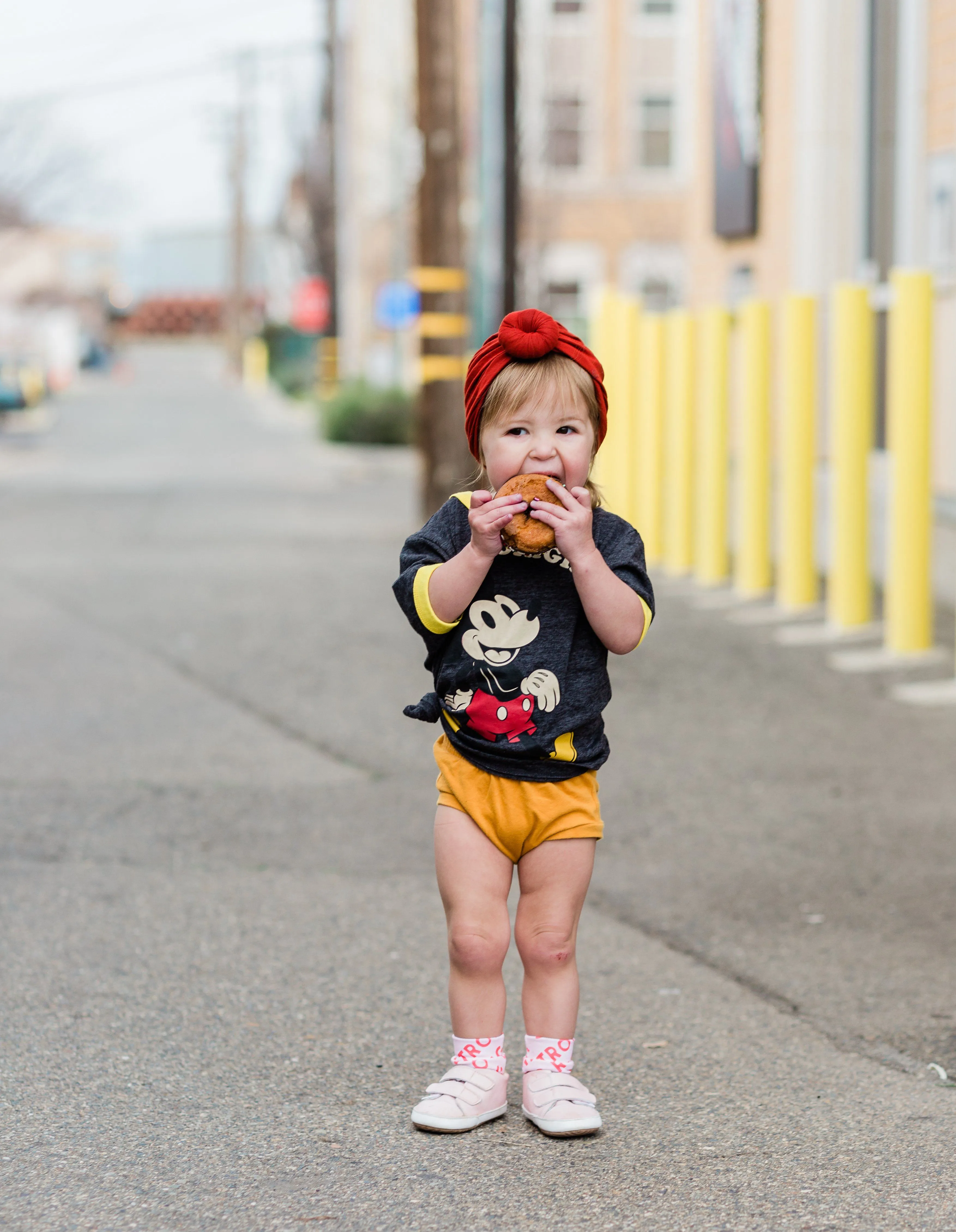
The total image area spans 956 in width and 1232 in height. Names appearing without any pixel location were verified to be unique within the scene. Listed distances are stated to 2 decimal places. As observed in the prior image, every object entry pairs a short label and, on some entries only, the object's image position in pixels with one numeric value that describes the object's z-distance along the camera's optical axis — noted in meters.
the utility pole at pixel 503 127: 14.80
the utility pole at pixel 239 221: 67.44
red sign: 47.16
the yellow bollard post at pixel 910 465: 8.12
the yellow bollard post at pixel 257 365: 59.16
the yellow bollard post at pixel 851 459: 9.00
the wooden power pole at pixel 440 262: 14.00
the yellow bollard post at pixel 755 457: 10.28
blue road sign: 28.41
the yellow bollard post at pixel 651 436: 11.77
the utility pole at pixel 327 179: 36.62
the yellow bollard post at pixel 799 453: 9.71
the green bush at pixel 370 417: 24.75
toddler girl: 3.19
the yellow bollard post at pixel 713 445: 10.84
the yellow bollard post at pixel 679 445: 11.27
